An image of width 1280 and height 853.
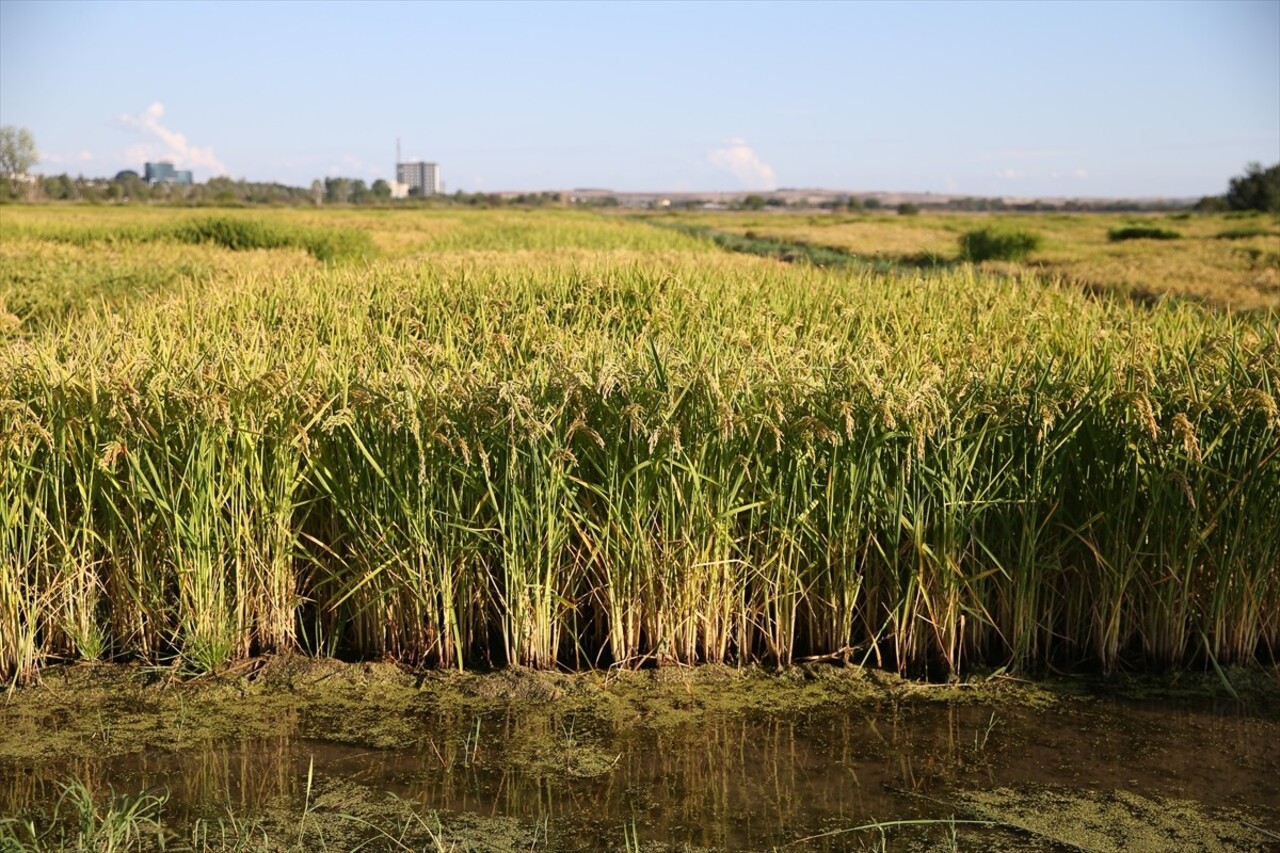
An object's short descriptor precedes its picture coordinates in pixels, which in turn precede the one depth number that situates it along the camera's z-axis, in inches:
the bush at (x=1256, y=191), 2600.9
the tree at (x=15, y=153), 3991.1
